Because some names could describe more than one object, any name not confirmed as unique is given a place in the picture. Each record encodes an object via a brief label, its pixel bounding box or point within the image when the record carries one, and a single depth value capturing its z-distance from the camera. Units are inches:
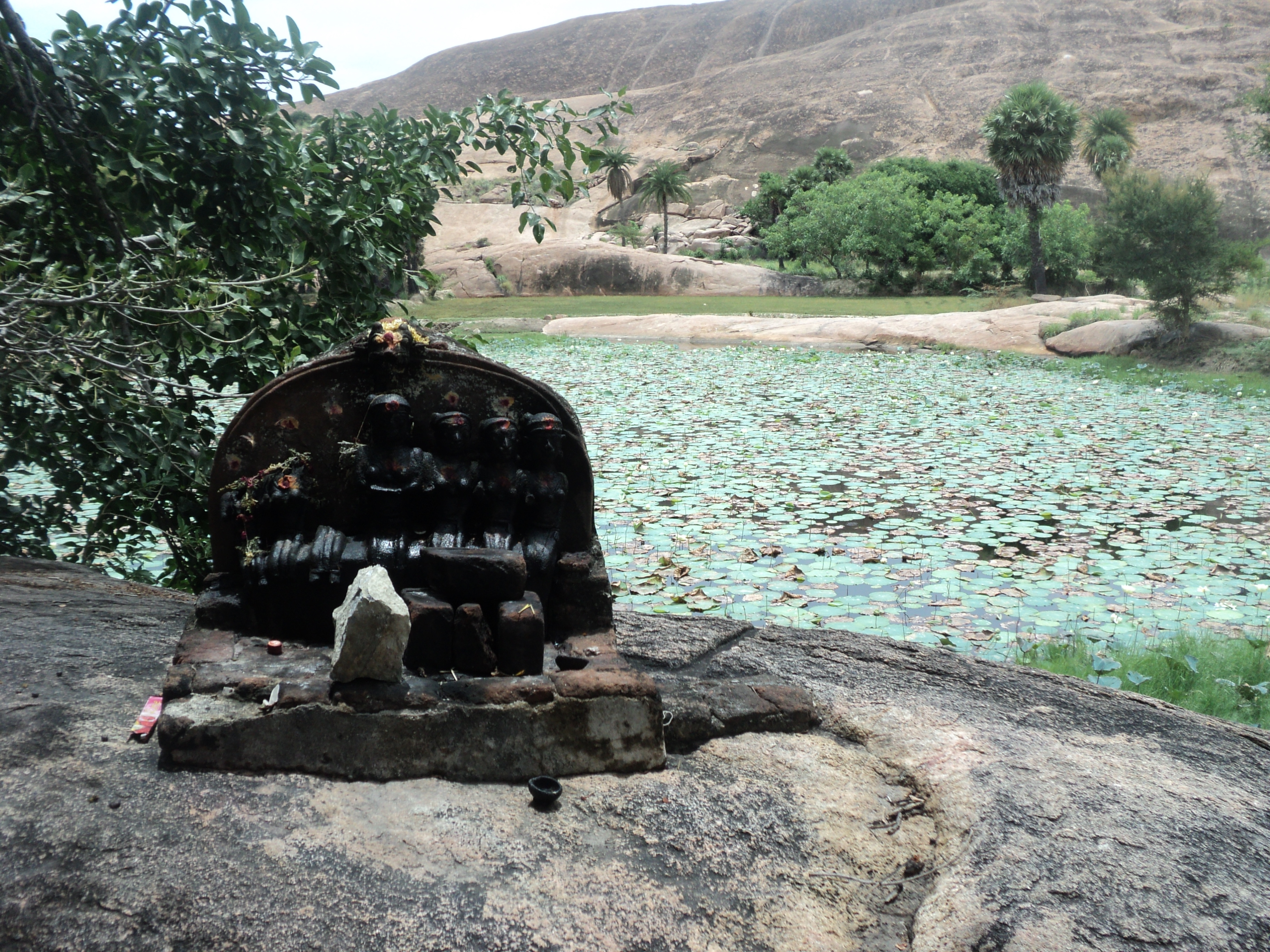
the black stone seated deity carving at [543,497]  112.2
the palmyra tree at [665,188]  1477.6
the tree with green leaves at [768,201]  1446.9
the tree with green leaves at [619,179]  1566.2
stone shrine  90.1
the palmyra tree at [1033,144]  992.9
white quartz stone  89.4
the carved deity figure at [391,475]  108.9
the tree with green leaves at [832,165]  1477.6
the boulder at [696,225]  1566.7
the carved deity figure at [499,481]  112.0
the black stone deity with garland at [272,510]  108.5
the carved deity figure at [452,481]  111.5
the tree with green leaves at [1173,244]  569.9
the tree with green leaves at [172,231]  139.9
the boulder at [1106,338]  602.9
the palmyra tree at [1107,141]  1302.9
